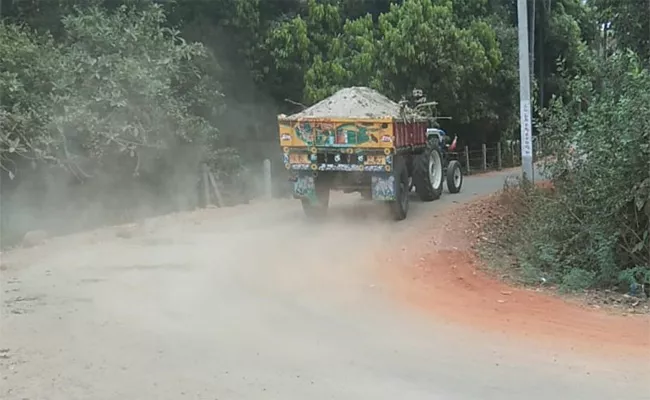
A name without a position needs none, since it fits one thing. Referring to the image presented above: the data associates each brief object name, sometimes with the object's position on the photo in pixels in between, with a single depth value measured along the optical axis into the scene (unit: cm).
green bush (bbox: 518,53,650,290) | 853
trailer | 1265
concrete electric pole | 1464
